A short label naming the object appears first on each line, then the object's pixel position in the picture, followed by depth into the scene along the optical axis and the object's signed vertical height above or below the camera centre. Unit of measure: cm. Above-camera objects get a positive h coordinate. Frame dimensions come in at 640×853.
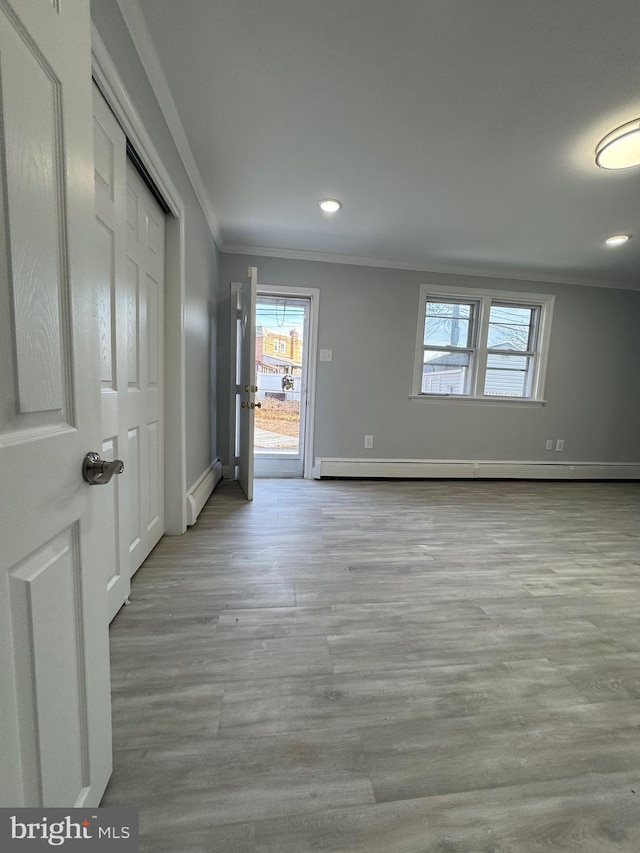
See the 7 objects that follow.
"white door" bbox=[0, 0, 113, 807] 46 -7
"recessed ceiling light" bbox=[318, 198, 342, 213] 244 +132
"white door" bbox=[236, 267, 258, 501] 262 +4
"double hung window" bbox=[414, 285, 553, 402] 372 +51
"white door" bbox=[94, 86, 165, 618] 121 +13
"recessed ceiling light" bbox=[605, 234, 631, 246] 285 +134
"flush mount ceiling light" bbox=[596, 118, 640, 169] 169 +131
